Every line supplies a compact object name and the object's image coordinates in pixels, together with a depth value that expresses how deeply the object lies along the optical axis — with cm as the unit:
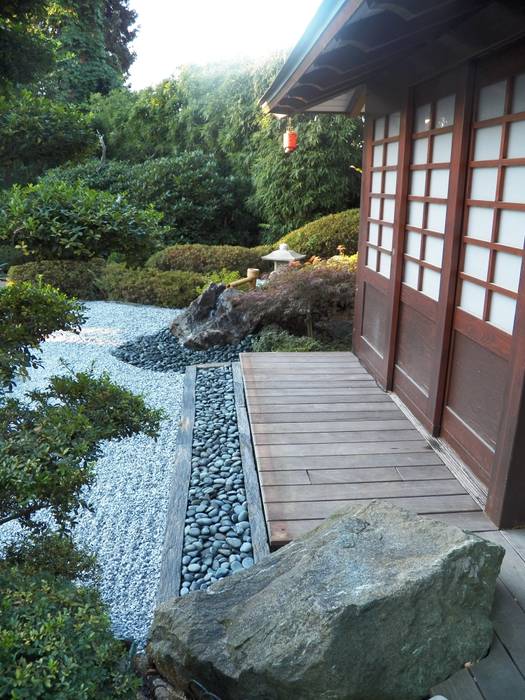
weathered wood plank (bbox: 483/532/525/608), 219
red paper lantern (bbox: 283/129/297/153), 808
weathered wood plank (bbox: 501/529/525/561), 247
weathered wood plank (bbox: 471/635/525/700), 179
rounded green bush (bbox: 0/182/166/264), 192
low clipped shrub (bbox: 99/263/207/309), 898
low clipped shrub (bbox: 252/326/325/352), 595
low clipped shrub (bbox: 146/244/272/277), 1024
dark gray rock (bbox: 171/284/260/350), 662
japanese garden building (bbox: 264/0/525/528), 257
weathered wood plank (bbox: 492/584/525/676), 192
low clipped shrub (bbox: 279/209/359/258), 1002
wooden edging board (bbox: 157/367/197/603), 252
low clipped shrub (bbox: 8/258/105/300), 920
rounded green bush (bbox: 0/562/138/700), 134
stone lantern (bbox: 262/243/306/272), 841
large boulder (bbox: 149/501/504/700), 175
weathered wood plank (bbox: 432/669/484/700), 179
